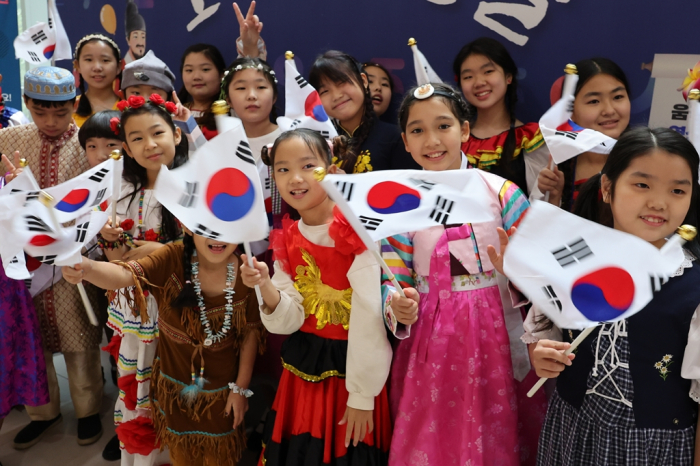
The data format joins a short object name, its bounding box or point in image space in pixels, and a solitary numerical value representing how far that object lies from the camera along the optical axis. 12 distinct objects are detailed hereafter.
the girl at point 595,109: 2.17
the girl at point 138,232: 2.39
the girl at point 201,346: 2.18
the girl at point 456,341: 1.82
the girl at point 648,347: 1.47
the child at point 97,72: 3.48
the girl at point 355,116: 2.53
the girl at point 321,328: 1.89
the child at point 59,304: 2.85
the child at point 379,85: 2.82
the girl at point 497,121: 2.37
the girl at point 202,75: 3.21
